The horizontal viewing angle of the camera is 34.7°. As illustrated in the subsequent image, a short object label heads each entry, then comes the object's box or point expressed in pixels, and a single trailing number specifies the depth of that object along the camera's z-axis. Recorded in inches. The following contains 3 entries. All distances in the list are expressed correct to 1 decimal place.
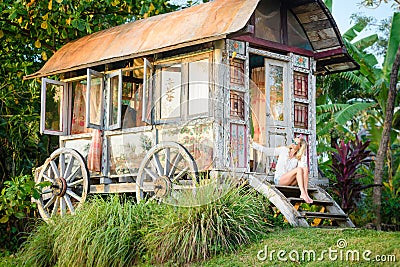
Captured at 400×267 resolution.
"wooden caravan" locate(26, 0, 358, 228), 386.3
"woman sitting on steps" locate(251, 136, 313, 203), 399.2
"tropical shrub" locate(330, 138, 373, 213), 460.4
